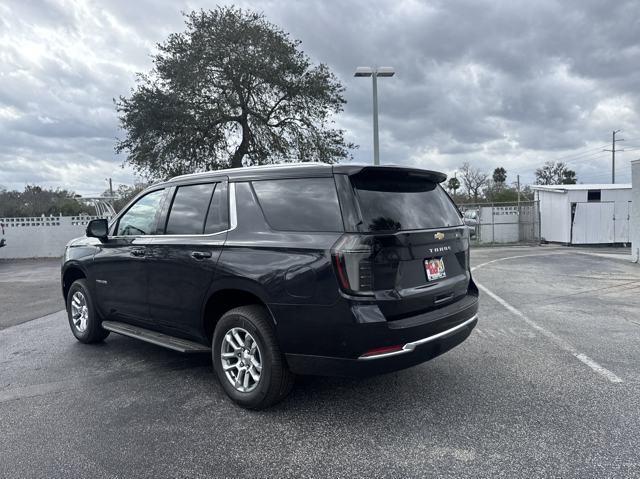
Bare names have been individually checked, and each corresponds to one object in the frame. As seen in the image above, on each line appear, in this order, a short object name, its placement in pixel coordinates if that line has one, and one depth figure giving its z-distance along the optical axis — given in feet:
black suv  10.19
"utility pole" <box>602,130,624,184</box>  183.42
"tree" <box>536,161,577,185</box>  216.95
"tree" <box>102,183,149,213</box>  154.89
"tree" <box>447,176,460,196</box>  198.49
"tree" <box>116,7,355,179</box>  65.82
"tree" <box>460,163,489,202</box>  221.66
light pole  42.11
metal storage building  65.21
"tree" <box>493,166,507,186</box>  236.84
